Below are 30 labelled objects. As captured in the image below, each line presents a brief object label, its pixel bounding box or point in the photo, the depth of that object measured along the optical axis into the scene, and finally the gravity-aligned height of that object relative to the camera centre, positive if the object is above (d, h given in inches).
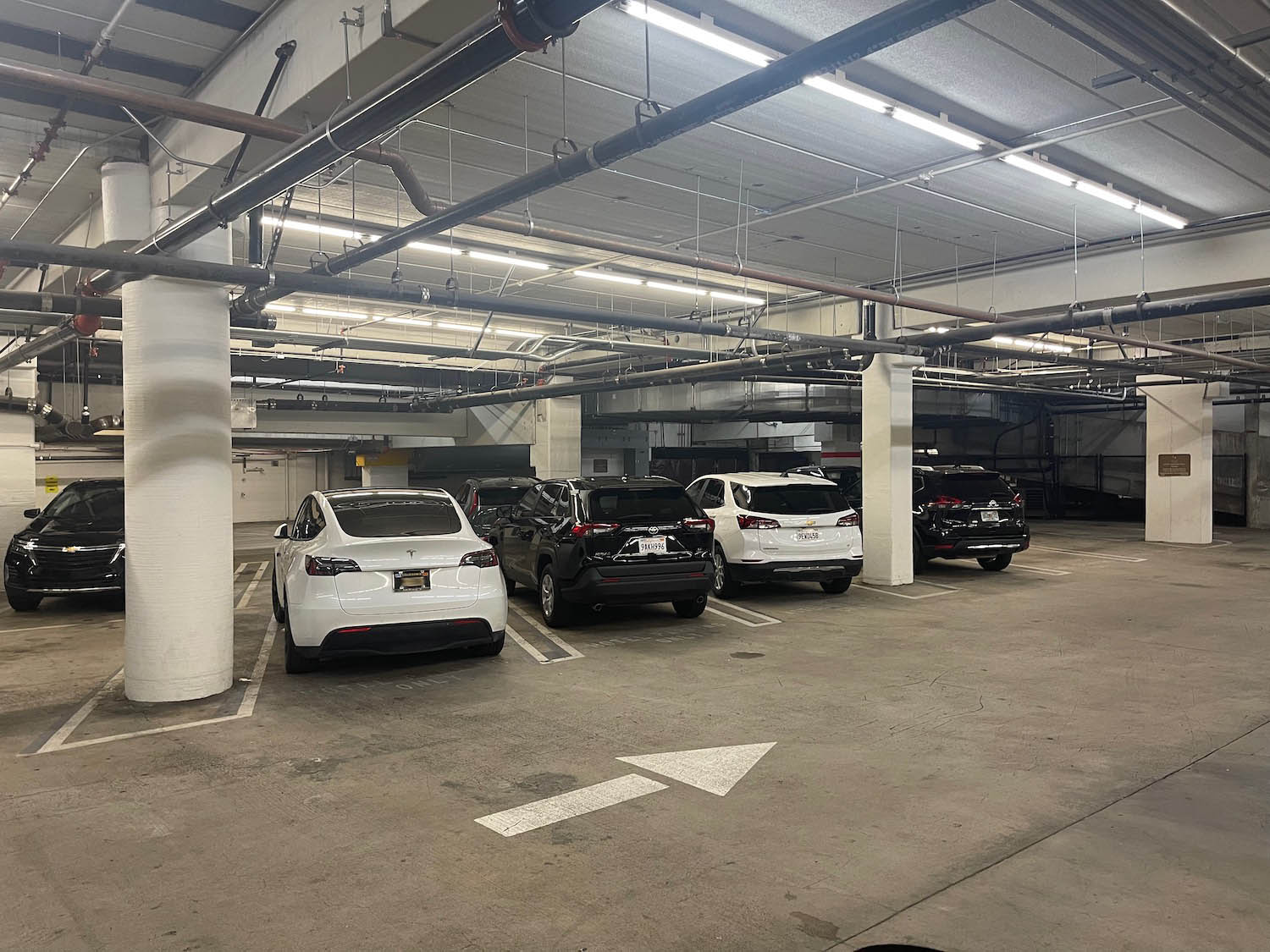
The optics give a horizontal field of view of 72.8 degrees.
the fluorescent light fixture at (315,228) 336.5 +93.2
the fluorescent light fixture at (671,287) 459.2 +92.0
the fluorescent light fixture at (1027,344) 683.4 +88.5
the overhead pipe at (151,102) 157.8 +70.6
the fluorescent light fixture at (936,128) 240.5 +95.2
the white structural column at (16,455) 580.1 +4.4
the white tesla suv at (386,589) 259.8 -40.2
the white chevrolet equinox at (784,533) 417.4 -37.9
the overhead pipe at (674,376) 498.6 +52.8
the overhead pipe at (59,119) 196.9 +95.9
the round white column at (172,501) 252.5 -12.0
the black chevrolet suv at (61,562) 395.5 -46.5
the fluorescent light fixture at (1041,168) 280.4 +95.6
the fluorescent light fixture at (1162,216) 339.7 +96.6
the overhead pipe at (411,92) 113.4 +59.4
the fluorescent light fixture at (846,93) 214.1 +94.0
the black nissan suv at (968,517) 515.2 -37.6
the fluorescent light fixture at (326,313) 540.0 +93.0
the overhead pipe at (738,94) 119.8 +60.3
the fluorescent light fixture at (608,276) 426.3 +93.2
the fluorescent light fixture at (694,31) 184.7 +97.0
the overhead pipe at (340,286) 217.6 +54.2
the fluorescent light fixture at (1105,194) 305.1 +95.8
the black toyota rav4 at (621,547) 345.7 -36.8
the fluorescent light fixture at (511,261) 399.5 +94.2
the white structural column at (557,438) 807.1 +18.4
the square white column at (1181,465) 738.8 -10.2
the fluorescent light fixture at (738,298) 500.3 +95.8
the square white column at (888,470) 497.0 -8.4
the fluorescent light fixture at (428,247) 363.6 +90.8
